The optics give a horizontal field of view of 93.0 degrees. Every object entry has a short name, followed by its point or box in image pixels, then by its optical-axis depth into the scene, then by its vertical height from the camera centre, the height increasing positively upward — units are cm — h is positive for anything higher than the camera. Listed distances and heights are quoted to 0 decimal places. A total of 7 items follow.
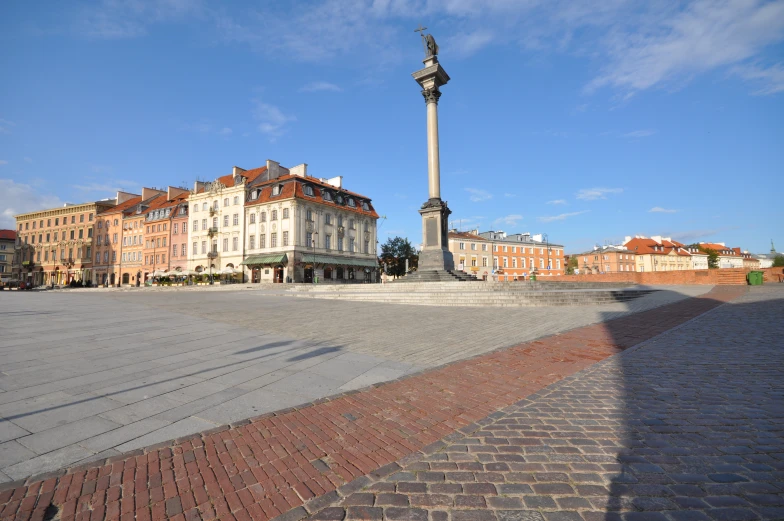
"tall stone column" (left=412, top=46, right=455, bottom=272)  2356 +479
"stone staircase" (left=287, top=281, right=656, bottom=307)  1559 -90
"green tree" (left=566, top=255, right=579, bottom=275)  11771 +345
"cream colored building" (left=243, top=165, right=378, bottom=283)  4194 +561
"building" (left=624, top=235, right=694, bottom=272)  8856 +495
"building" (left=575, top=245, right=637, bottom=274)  8712 +359
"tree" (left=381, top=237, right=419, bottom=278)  5770 +327
